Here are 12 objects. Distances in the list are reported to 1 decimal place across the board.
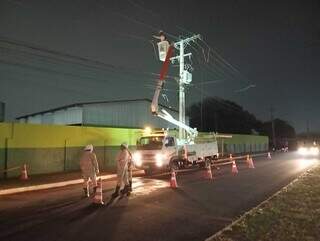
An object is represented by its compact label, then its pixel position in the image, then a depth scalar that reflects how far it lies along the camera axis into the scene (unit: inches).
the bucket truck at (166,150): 544.8
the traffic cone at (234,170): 569.9
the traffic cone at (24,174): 467.7
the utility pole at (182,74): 800.4
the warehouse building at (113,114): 1053.3
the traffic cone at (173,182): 393.0
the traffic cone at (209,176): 492.5
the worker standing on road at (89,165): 315.1
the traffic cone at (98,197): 281.6
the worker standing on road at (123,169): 332.0
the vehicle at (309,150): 1317.6
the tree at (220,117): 2050.3
